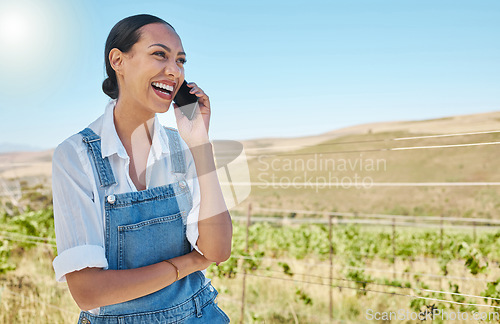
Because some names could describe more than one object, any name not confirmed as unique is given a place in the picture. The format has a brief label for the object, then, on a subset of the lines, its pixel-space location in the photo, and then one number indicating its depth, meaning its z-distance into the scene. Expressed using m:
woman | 0.95
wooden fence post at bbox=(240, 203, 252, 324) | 3.68
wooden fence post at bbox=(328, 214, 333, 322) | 3.94
